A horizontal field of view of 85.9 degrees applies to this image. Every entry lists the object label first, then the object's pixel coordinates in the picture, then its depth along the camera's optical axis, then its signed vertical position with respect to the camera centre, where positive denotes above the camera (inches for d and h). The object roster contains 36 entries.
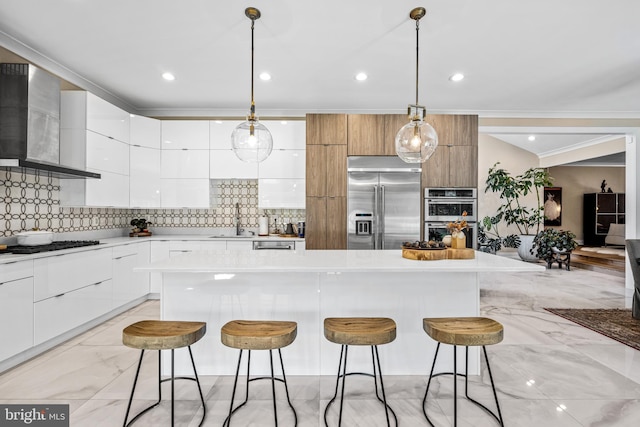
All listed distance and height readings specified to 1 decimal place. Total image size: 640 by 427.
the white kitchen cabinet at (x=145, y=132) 177.5 +43.2
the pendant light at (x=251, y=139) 100.5 +22.0
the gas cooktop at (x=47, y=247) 111.0 -12.2
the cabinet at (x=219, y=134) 190.1 +44.3
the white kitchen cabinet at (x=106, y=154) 147.3 +27.0
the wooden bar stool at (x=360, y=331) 71.5 -24.6
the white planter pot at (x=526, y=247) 314.5 -28.1
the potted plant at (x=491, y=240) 232.7 -17.5
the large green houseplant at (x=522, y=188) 260.8 +20.3
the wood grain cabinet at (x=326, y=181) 181.2 +17.9
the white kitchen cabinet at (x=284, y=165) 191.3 +27.6
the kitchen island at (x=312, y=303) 96.5 -24.9
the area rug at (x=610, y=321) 130.4 -45.1
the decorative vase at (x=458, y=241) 97.6 -7.1
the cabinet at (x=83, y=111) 143.7 +43.2
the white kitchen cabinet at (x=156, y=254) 179.3 -21.3
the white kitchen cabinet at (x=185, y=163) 188.9 +27.7
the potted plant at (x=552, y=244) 279.6 -22.0
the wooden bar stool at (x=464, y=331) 70.7 -24.3
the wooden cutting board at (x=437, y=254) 93.4 -10.5
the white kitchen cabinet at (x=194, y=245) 179.0 -16.5
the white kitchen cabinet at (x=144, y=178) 176.7 +18.8
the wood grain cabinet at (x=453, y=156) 183.8 +32.3
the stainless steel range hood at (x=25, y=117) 112.1 +31.8
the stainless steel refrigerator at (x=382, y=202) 179.0 +7.0
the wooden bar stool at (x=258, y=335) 69.2 -24.9
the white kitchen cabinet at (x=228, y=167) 190.4 +26.2
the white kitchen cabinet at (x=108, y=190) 149.3 +10.4
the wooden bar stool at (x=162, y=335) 69.9 -25.2
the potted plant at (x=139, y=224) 192.1 -6.1
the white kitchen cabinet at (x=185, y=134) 189.1 +43.8
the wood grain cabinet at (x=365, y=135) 182.9 +42.7
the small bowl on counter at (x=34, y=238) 121.8 -9.2
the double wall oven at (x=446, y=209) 181.3 +3.6
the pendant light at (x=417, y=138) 100.7 +23.0
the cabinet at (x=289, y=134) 190.7 +44.8
